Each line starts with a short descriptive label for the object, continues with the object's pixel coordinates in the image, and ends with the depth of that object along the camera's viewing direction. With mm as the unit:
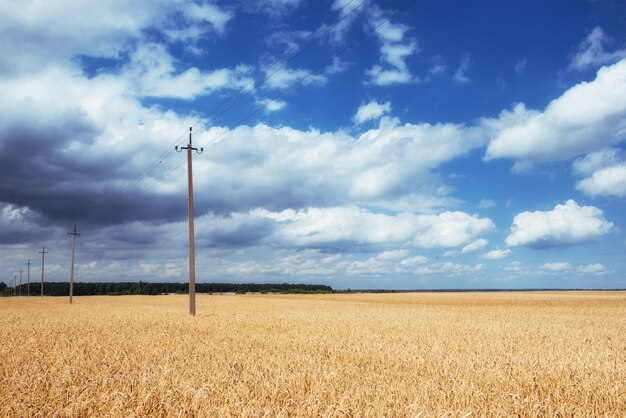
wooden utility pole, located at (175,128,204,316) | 31172
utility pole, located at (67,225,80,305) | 61750
